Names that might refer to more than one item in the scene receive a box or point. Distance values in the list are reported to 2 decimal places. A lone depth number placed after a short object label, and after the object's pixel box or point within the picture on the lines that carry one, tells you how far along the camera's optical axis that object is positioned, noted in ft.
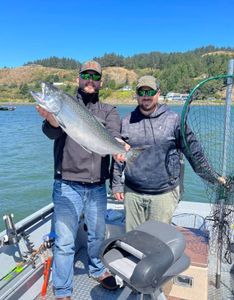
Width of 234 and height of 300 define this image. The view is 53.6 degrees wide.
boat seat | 4.06
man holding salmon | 6.72
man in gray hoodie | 6.84
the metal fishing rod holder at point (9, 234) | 7.40
